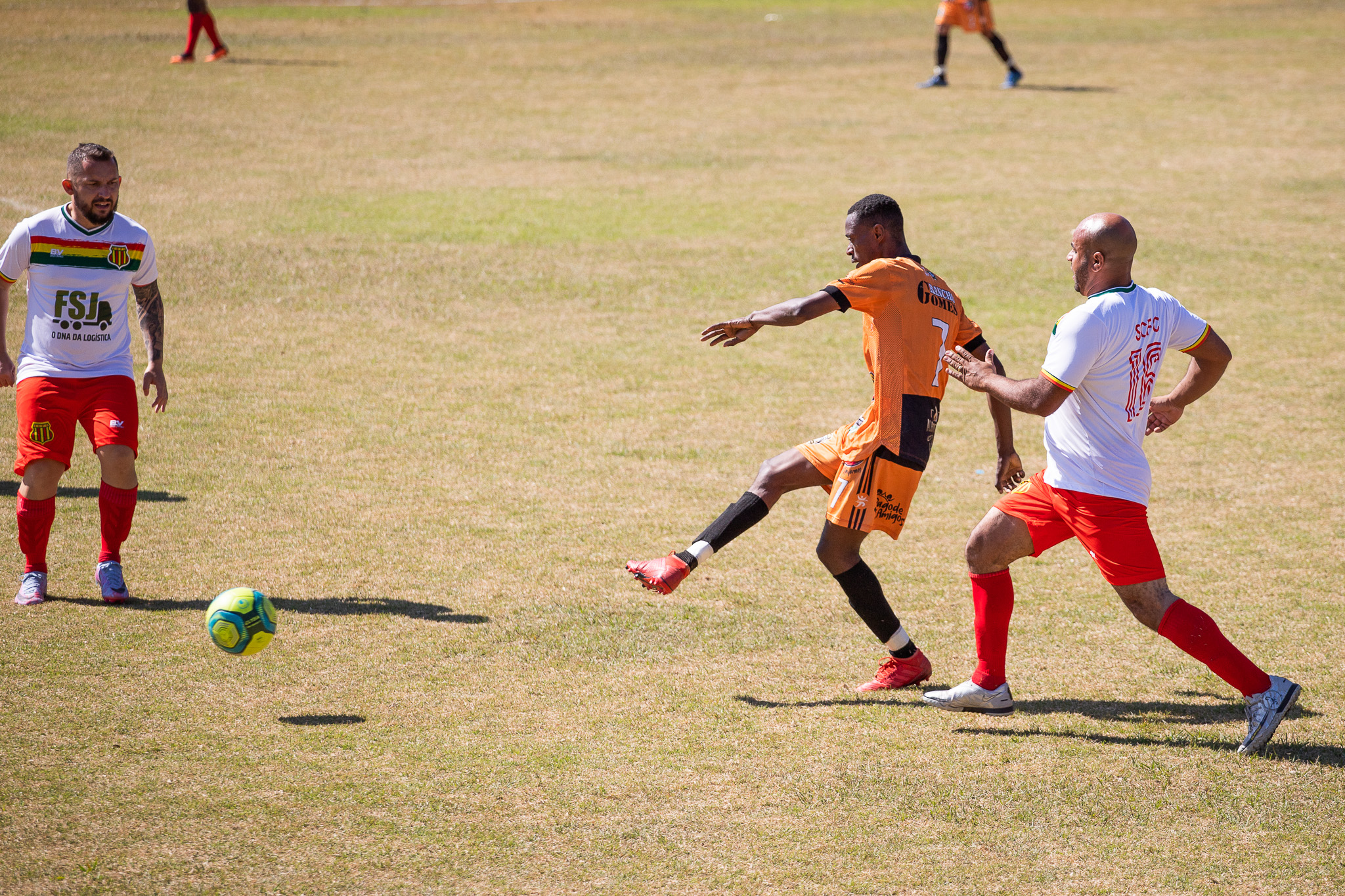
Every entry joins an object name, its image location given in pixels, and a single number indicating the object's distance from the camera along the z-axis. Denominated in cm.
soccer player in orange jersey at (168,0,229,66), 5072
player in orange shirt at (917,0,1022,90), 5006
